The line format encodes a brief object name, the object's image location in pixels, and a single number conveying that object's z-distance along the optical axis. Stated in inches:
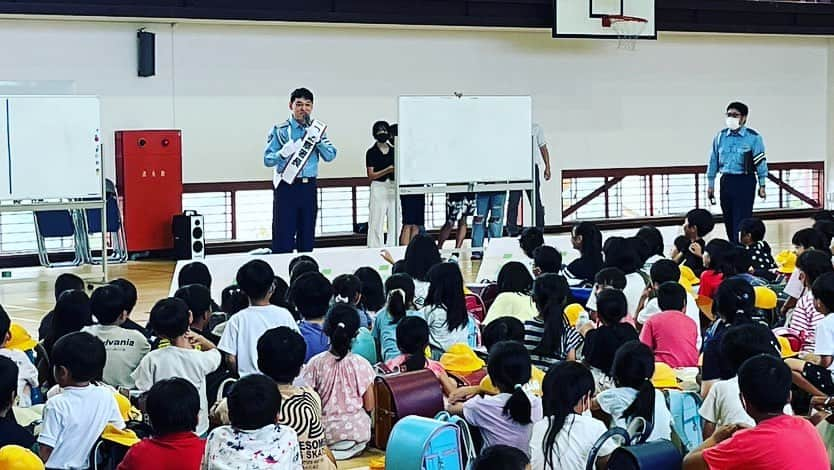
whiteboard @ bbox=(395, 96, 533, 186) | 442.9
